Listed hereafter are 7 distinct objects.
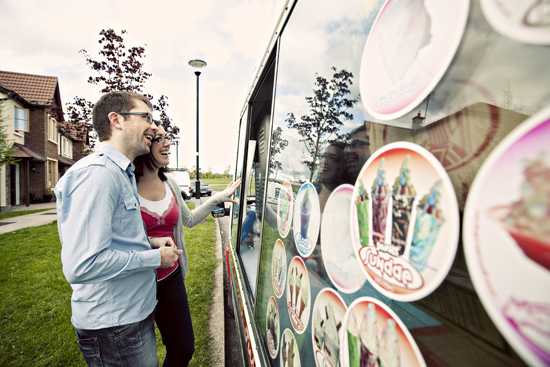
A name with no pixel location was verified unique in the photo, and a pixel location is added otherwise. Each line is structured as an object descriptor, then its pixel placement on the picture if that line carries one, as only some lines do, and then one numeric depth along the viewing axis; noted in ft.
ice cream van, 1.21
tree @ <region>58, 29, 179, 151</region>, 25.54
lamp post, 32.39
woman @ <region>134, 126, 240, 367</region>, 6.36
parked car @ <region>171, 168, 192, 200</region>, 54.49
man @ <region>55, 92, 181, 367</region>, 3.99
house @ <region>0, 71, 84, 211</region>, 50.31
